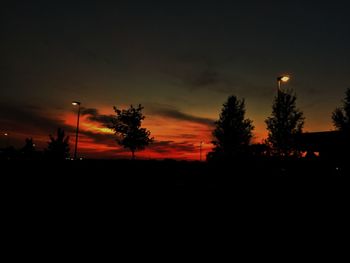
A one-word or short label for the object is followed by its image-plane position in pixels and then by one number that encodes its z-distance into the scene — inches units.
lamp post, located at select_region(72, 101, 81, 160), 1215.6
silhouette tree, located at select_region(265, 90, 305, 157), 956.6
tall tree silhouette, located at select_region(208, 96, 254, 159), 1362.0
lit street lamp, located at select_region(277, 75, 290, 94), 840.9
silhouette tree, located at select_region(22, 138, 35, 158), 1832.2
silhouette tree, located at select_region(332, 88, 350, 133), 1248.8
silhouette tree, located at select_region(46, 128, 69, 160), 1617.9
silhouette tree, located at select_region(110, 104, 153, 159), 1160.8
